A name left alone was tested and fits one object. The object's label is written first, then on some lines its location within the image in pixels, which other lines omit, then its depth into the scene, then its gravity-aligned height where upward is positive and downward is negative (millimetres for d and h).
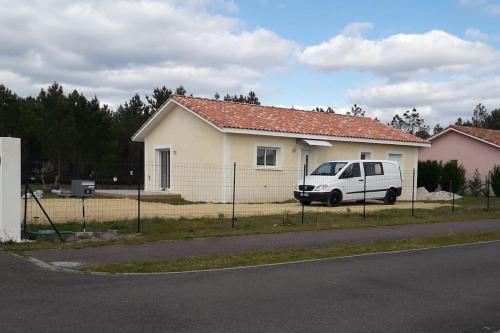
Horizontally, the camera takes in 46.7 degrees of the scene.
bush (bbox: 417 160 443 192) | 33634 +306
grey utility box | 13547 -310
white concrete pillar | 11812 -334
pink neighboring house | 36094 +2105
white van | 21719 -145
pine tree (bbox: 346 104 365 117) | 80750 +9526
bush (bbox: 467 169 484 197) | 34031 -411
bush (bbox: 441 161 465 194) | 33312 +157
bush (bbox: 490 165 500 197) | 33000 -46
